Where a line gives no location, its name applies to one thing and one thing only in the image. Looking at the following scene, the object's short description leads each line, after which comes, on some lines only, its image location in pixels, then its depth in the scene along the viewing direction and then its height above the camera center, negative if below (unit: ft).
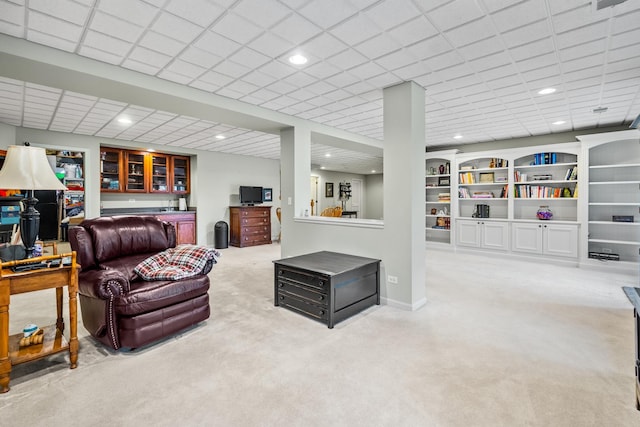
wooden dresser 25.38 -1.38
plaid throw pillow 8.84 -1.64
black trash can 24.89 -2.09
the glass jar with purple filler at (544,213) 19.36 -0.28
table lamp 6.96 +0.73
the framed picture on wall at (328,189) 38.22 +2.50
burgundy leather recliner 7.67 -2.12
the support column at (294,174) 15.33 +1.75
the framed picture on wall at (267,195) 28.57 +1.36
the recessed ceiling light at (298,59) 9.18 +4.57
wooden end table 6.23 -1.96
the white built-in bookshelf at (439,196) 23.44 +1.05
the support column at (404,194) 10.94 +0.54
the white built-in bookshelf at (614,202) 16.81 +0.37
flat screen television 26.61 +1.26
